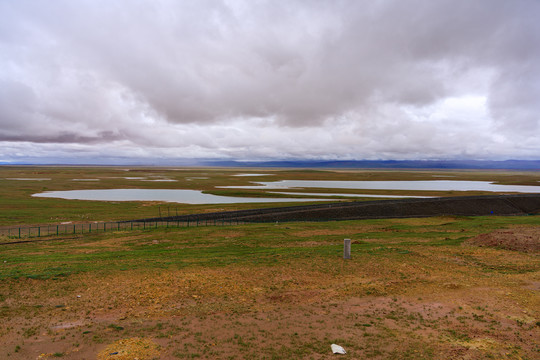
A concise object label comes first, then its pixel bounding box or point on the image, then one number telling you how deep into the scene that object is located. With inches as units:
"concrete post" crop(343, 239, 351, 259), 895.1
